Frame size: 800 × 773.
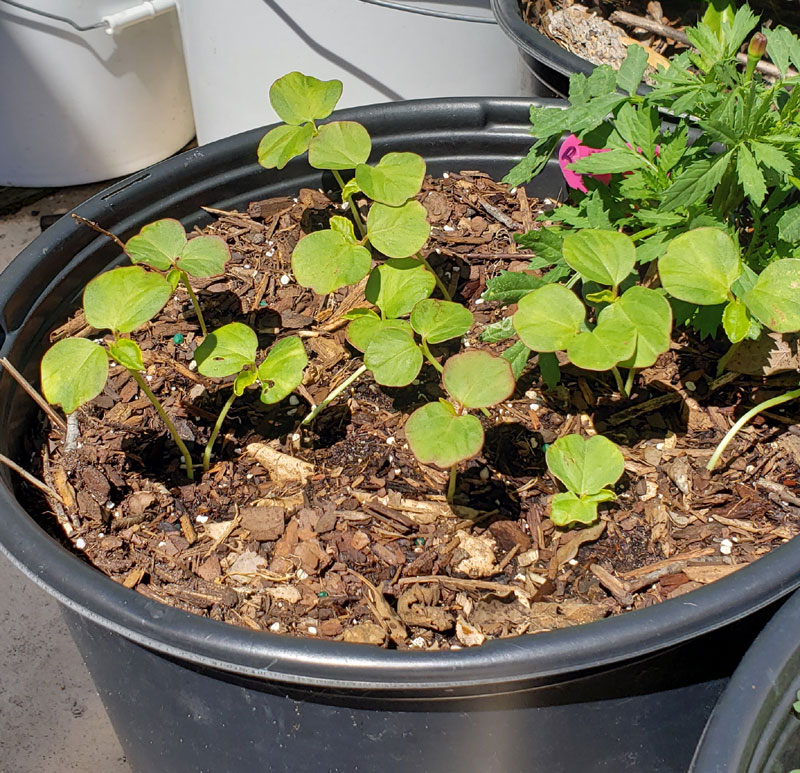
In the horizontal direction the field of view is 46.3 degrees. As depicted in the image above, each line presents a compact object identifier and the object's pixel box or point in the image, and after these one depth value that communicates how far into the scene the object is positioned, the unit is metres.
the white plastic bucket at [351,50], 1.67
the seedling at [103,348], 0.92
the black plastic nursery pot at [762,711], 0.76
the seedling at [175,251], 1.06
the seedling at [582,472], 0.97
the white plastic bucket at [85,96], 1.94
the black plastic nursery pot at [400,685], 0.75
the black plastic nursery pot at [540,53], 1.37
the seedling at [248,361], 1.00
